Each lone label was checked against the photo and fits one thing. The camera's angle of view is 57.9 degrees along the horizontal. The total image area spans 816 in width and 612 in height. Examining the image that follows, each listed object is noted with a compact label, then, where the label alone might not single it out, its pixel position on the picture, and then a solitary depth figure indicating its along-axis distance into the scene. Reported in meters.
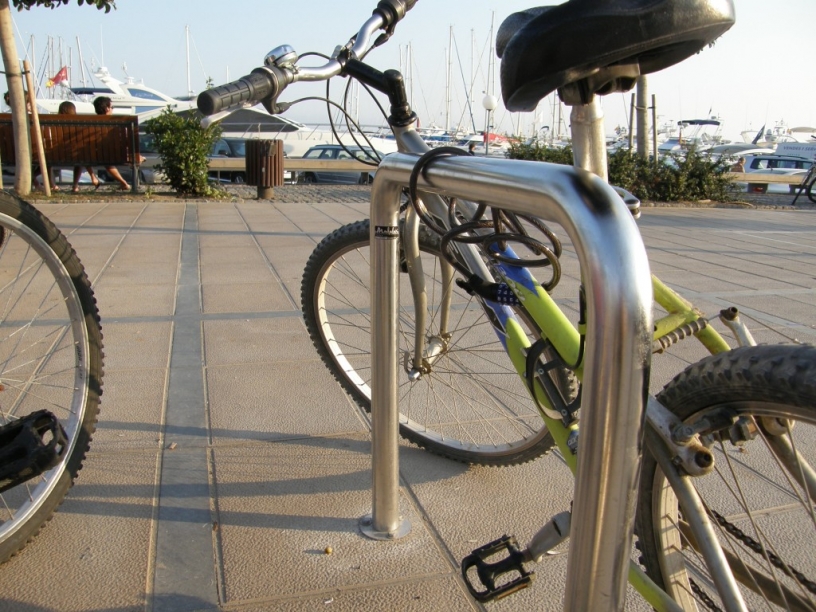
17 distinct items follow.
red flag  29.64
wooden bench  10.92
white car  25.25
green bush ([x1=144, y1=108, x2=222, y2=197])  10.55
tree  9.30
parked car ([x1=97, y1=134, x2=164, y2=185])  14.73
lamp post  11.56
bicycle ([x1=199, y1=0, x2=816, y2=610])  1.31
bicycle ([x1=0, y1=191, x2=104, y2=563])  1.95
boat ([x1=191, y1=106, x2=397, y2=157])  20.28
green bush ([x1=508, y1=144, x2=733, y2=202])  12.70
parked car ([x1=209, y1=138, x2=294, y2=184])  17.89
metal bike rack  1.03
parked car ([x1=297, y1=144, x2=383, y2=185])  17.66
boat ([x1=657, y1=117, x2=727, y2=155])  42.13
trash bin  10.89
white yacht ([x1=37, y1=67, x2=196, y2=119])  22.67
